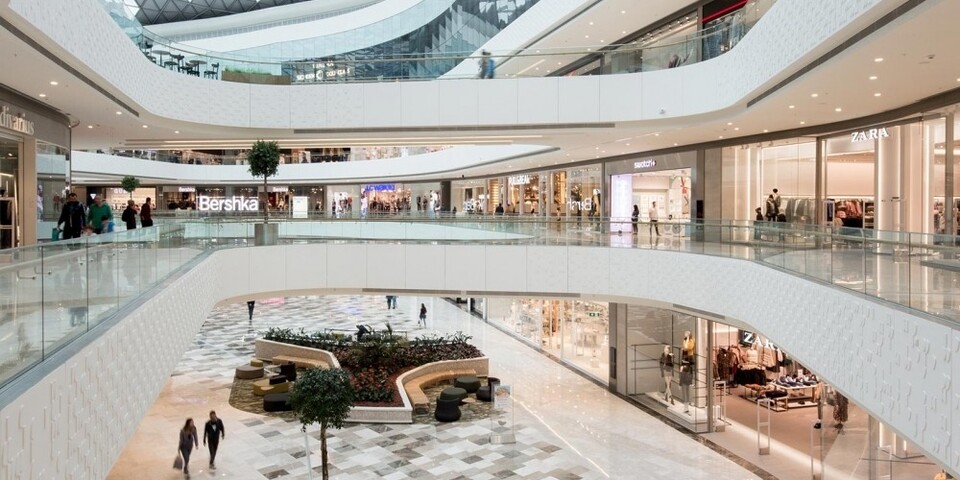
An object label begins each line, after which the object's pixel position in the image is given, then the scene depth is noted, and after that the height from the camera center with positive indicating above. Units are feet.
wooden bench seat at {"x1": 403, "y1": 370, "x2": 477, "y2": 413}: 68.08 -17.66
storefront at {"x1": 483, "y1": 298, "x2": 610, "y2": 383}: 82.12 -14.64
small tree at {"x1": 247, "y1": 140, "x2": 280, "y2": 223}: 61.46 +5.37
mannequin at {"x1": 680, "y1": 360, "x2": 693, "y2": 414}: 65.06 -15.22
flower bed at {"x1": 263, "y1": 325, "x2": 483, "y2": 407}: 68.28 -15.71
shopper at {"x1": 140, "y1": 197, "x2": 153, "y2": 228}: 55.95 +0.23
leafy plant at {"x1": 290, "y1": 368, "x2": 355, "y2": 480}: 49.14 -12.62
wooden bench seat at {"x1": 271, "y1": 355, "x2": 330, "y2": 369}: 82.48 -16.91
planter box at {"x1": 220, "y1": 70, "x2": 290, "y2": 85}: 63.31 +12.78
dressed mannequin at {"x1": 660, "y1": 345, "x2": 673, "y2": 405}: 68.94 -15.20
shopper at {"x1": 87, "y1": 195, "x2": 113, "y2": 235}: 41.81 +0.25
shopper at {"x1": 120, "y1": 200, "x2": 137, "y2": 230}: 49.73 +0.21
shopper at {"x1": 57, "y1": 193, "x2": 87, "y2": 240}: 38.96 +0.08
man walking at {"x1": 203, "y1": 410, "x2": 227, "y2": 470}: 52.80 -16.06
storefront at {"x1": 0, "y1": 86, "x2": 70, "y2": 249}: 41.37 +3.35
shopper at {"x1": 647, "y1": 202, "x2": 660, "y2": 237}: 57.00 +0.27
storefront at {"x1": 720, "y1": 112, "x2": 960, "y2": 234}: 45.24 +3.06
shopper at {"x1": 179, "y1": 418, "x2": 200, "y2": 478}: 51.29 -16.21
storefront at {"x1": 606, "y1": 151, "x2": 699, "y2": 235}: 75.97 +3.78
